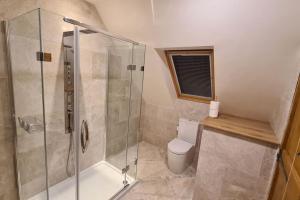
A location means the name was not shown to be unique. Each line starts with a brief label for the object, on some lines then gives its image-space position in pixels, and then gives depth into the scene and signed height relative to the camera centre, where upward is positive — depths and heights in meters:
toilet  2.39 -1.06
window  2.18 +0.09
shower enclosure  1.49 -0.42
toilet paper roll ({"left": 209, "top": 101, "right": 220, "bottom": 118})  2.09 -0.36
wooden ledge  1.57 -0.50
